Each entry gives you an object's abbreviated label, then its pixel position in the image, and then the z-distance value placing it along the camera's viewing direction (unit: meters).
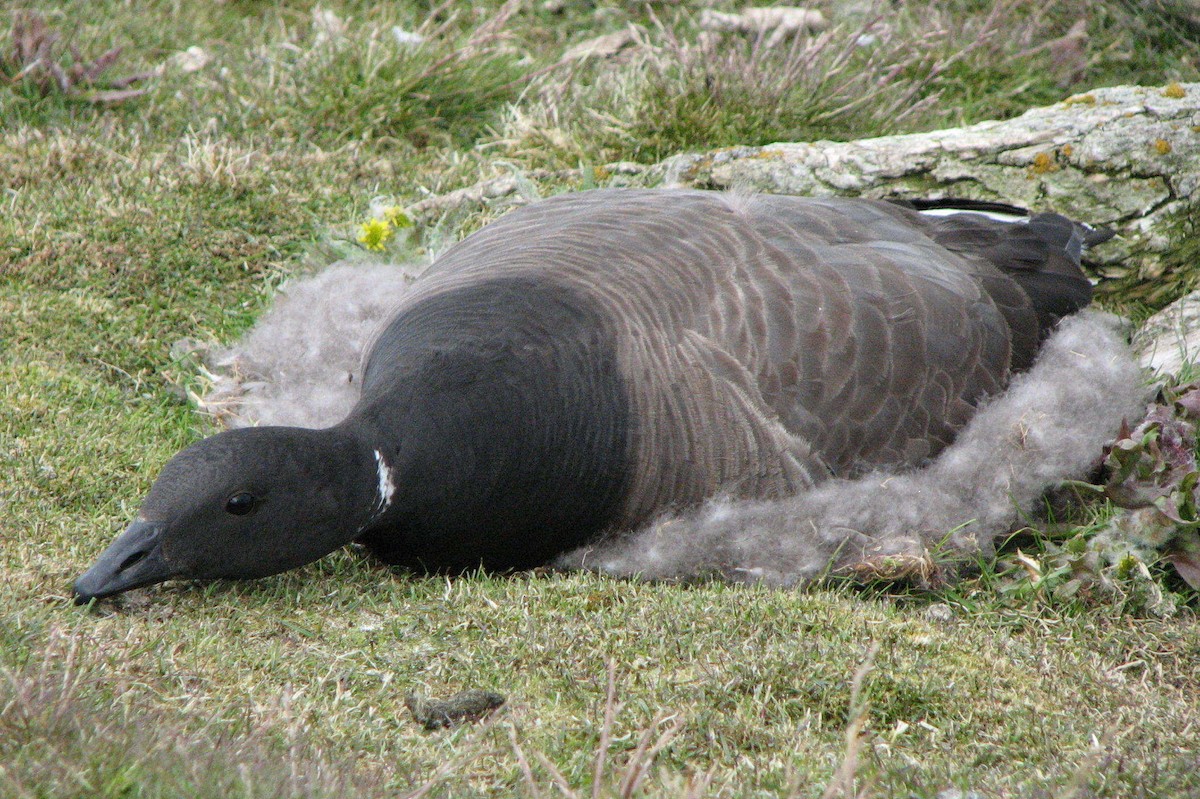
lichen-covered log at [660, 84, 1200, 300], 11.31
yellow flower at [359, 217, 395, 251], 11.50
